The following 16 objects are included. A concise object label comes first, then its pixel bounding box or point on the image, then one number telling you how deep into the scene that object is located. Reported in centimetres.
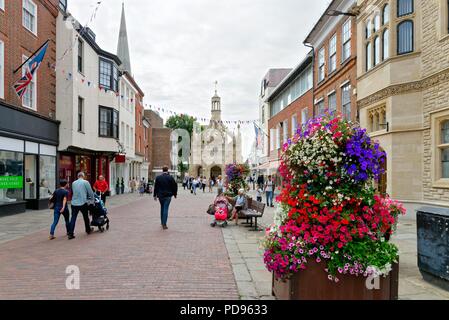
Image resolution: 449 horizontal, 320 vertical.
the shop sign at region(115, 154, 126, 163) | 3045
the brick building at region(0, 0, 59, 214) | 1512
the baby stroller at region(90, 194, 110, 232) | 1098
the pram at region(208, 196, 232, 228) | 1236
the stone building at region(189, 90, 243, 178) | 8488
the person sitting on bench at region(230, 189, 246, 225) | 1309
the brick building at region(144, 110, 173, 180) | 6462
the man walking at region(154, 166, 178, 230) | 1143
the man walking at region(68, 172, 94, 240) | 1007
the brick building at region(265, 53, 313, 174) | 2575
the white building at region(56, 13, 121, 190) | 2003
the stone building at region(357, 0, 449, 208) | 1180
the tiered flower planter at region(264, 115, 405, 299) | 444
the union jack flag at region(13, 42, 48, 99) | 1470
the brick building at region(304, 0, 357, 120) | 1750
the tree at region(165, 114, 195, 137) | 8856
